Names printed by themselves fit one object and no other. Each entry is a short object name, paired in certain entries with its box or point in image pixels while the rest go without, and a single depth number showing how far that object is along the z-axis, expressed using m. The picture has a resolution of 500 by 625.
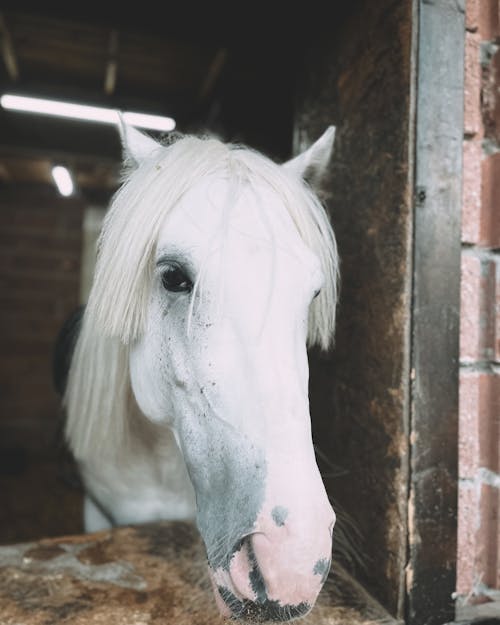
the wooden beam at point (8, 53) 2.43
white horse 0.60
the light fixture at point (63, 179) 3.53
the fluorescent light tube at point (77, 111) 2.97
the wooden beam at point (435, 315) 0.80
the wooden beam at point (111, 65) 2.53
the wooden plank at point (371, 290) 0.82
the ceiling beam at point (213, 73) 2.69
